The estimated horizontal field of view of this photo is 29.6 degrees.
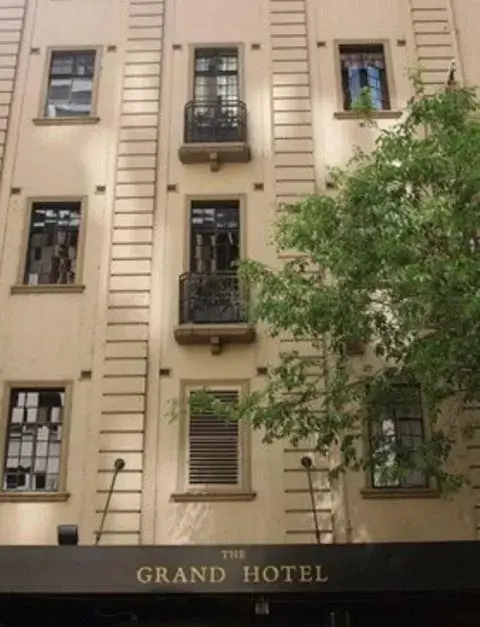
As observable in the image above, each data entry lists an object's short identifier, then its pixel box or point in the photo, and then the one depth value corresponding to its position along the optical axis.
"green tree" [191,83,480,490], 11.13
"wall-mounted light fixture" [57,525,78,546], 12.88
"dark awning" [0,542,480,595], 12.05
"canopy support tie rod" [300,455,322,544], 13.67
